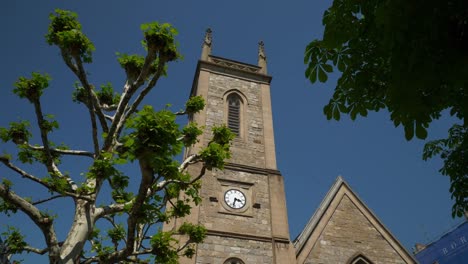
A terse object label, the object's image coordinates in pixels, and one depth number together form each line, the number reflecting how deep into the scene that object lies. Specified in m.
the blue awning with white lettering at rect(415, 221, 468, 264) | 31.48
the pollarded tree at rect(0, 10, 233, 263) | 7.03
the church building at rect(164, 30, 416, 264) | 14.41
